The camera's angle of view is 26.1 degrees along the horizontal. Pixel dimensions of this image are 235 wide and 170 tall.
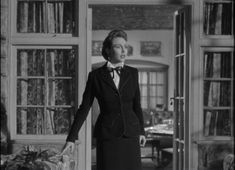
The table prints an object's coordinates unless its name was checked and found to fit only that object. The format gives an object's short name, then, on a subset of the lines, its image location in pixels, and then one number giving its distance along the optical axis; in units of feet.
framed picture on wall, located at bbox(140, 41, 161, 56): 54.19
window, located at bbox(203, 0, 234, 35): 18.22
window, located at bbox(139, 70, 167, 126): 54.70
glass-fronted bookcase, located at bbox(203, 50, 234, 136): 18.21
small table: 31.30
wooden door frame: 17.75
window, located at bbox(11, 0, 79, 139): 17.89
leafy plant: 12.69
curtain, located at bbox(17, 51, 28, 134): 17.91
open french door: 18.33
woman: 11.77
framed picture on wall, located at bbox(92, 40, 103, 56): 53.26
